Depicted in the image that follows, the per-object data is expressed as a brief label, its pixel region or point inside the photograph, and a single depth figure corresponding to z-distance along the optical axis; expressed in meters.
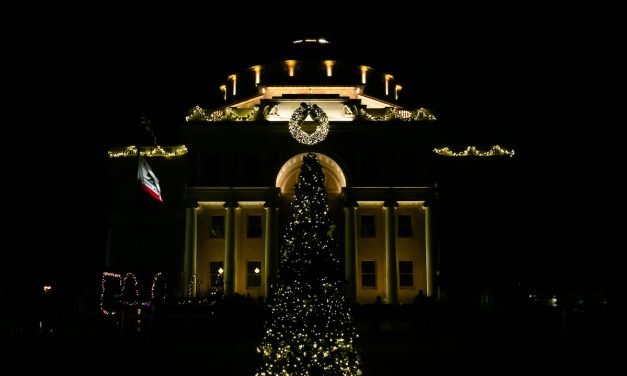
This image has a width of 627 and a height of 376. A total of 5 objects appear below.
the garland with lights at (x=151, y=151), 40.19
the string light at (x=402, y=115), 39.09
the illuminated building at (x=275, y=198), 37.66
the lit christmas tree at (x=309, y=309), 13.78
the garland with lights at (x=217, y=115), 39.03
